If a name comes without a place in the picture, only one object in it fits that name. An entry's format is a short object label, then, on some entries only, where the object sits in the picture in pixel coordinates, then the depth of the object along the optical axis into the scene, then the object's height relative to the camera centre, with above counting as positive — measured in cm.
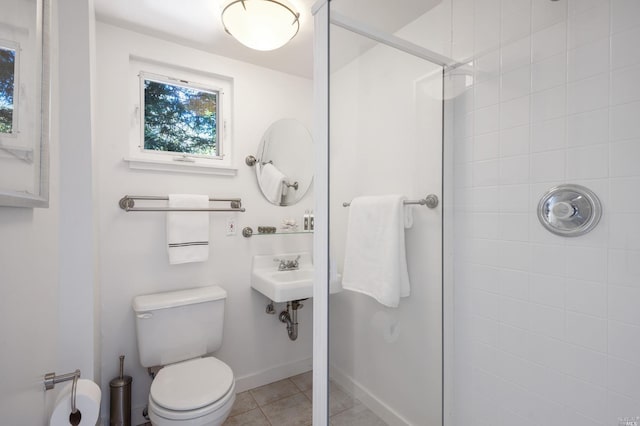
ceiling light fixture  145 +96
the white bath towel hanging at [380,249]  122 -15
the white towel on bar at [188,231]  179 -12
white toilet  134 -82
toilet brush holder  165 -104
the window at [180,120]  185 +61
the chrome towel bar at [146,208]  173 +2
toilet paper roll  79 -53
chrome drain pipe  209 -77
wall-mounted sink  178 -44
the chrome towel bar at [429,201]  129 +5
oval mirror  221 +37
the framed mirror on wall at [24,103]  40 +17
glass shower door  113 -4
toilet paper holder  65 -40
